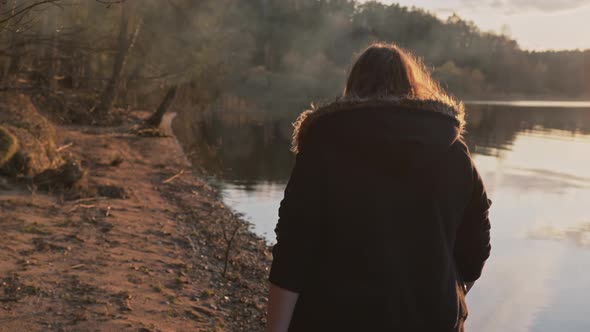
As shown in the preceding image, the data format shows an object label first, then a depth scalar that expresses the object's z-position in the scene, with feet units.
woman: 5.71
